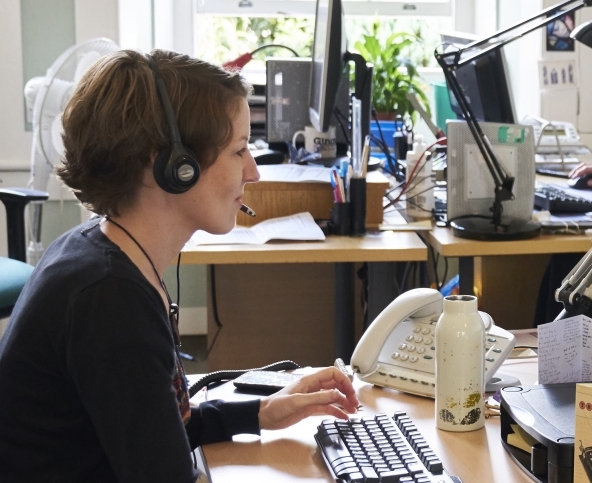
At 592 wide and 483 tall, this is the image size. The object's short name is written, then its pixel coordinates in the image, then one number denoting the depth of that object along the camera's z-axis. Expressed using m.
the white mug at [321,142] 2.80
